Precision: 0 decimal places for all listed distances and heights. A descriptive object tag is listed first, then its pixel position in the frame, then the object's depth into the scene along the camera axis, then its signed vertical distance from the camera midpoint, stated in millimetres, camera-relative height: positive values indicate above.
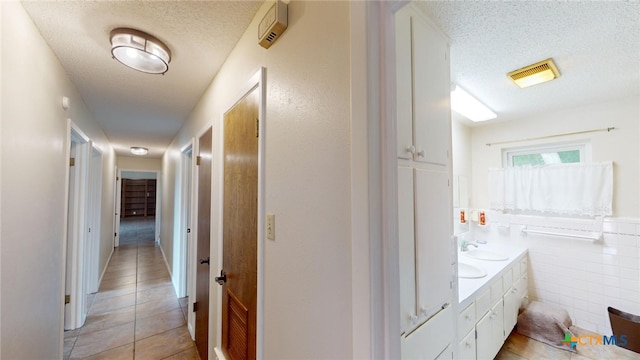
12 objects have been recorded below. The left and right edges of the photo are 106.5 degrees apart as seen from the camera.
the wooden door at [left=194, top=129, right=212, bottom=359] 2020 -508
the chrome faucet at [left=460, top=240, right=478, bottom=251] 2479 -606
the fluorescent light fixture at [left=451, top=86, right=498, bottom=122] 2070 +787
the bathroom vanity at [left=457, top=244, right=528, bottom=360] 1469 -821
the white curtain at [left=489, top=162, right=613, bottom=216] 2305 -7
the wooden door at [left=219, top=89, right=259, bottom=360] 1255 -242
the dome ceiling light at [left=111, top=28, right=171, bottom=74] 1359 +821
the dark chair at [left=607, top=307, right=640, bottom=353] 2012 -1204
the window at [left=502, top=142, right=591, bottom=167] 2504 +379
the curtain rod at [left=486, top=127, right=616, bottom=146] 2299 +562
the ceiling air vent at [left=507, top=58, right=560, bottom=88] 1635 +823
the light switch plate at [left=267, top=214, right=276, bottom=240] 1065 -175
